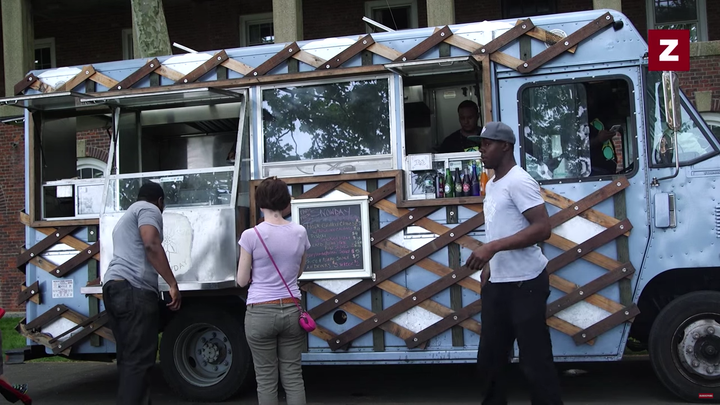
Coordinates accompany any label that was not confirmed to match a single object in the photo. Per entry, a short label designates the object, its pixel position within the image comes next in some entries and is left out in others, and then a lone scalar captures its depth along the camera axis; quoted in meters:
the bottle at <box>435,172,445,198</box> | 6.61
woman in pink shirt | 4.89
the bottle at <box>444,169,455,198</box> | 6.57
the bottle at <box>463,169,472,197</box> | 6.54
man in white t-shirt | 4.60
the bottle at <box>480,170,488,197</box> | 6.50
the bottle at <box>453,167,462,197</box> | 6.57
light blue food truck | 6.20
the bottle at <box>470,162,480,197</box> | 6.52
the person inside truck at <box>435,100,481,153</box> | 7.15
